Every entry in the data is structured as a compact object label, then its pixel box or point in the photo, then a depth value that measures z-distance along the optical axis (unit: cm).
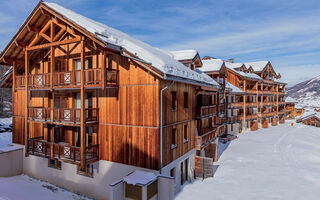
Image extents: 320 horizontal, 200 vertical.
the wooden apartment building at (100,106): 1416
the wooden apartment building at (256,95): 4184
